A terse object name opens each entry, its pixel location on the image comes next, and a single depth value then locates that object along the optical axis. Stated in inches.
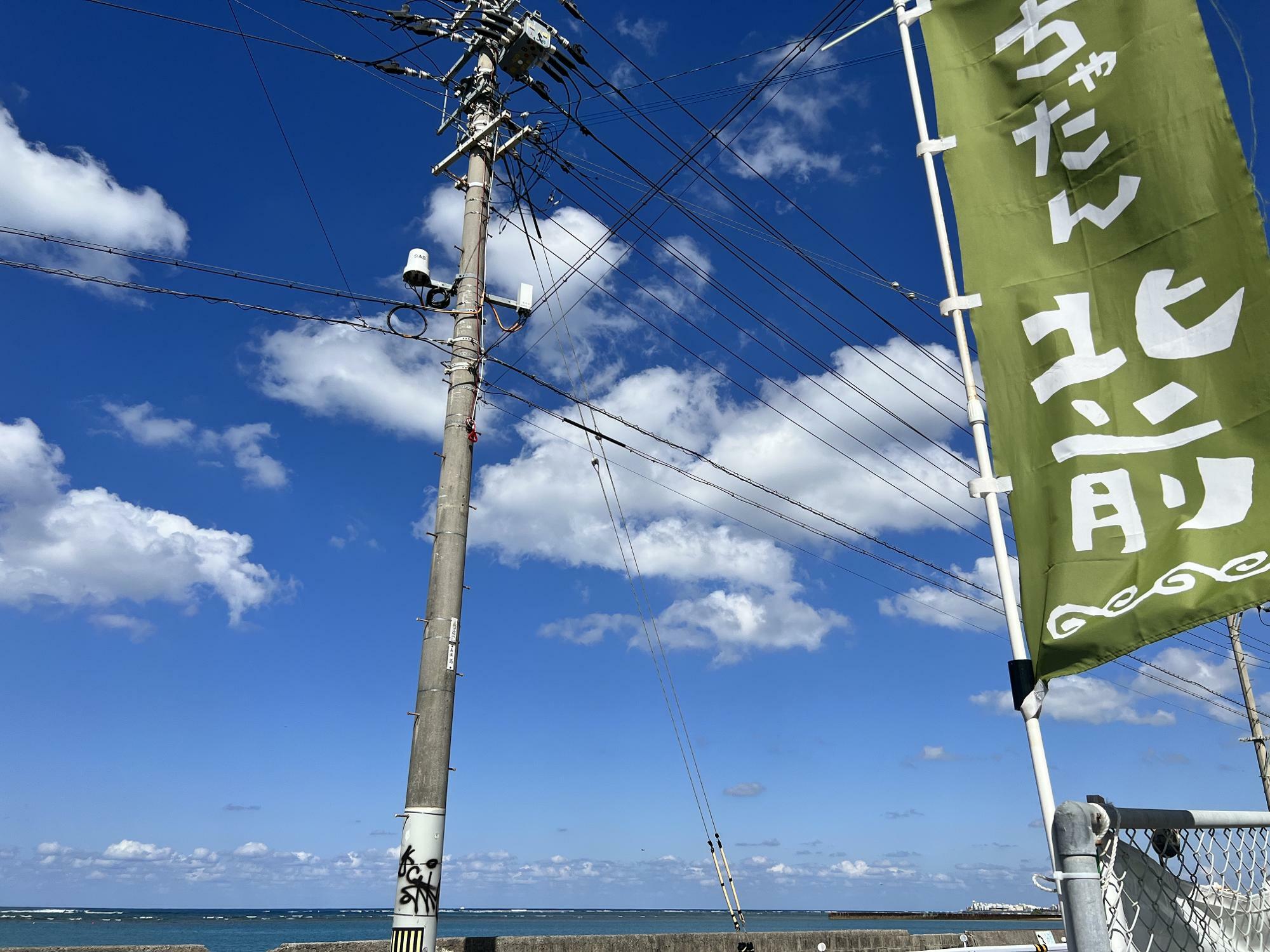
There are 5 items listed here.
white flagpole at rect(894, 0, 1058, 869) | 130.6
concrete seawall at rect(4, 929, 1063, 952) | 387.9
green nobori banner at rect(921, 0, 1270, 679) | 118.5
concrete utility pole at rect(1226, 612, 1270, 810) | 915.4
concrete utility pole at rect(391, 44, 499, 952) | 324.2
